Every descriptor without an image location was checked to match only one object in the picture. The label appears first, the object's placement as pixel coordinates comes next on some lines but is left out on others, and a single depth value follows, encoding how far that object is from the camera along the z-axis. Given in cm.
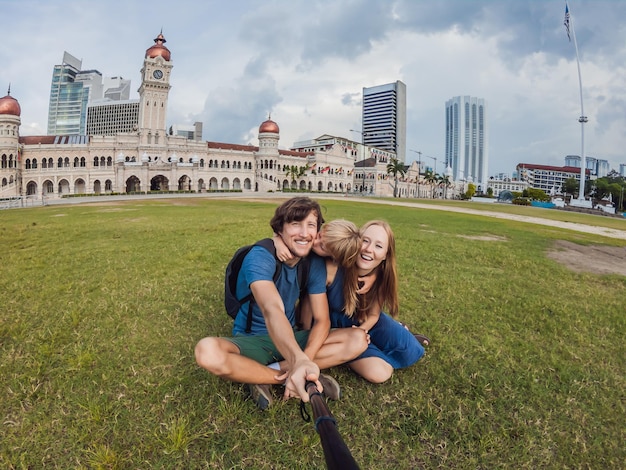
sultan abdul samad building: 5562
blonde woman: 309
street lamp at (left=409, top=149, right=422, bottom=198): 10141
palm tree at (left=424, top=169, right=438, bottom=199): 9485
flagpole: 6479
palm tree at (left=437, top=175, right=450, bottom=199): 10288
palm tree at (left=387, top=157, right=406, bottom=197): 8038
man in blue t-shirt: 254
